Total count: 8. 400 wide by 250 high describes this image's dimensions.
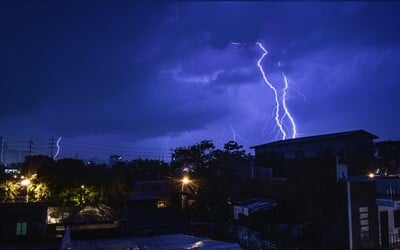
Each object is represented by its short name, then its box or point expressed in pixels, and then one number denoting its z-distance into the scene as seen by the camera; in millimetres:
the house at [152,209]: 21281
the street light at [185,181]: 27650
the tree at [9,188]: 29775
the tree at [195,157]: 28766
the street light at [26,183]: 26958
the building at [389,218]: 17812
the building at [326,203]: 16641
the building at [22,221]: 21328
